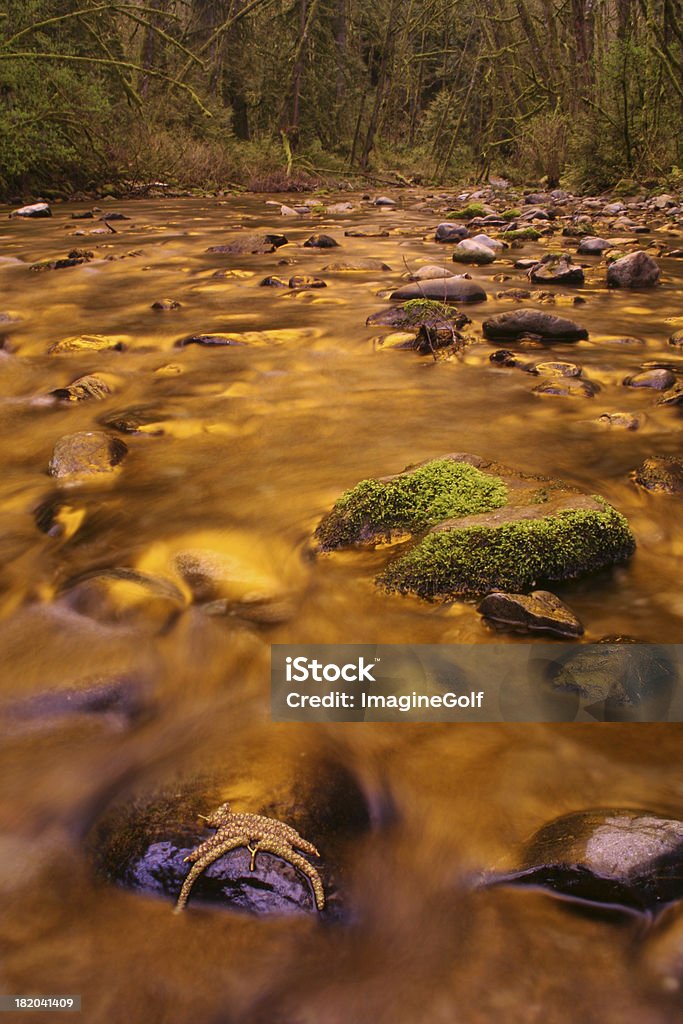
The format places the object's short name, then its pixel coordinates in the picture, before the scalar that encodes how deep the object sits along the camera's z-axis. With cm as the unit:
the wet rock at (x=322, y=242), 838
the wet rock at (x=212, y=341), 446
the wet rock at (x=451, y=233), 912
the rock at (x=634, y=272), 602
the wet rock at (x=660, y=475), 261
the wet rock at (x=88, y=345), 444
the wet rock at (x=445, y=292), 554
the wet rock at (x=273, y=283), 623
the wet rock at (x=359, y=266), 699
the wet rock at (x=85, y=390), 368
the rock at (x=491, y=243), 805
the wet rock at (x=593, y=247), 791
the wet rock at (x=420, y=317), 462
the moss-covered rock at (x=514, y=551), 197
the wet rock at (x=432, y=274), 589
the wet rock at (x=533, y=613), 179
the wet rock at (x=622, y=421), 315
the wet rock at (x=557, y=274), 627
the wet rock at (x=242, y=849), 120
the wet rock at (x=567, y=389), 358
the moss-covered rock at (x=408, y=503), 230
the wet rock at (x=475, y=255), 732
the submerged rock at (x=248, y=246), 789
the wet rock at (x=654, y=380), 364
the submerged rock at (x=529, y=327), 448
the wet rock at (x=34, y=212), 1090
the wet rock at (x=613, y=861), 115
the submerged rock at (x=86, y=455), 278
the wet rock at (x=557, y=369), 381
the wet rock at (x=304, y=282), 619
